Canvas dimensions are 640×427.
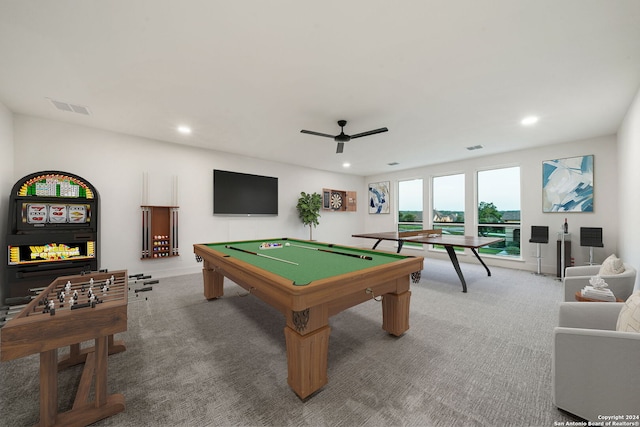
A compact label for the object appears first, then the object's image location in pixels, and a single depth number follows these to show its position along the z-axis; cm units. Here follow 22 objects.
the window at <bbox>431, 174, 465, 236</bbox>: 648
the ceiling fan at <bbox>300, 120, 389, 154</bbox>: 341
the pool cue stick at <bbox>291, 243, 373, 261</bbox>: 247
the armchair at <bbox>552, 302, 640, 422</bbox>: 122
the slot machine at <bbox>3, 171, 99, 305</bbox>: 312
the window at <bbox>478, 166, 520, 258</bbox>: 556
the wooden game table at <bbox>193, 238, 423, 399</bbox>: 153
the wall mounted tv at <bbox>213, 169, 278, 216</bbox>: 542
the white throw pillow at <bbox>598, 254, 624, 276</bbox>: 244
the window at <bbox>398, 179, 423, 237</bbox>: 745
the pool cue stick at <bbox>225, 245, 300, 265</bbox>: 230
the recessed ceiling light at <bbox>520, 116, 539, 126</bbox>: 362
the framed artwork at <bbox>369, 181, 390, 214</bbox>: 819
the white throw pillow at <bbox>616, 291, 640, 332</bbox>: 133
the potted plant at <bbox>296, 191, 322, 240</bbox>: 668
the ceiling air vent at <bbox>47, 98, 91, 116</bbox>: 314
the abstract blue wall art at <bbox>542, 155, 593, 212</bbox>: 455
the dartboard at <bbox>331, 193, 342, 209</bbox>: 783
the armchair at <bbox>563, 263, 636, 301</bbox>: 230
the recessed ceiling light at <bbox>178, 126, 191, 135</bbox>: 401
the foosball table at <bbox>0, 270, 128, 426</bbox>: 118
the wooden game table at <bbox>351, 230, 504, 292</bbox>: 385
